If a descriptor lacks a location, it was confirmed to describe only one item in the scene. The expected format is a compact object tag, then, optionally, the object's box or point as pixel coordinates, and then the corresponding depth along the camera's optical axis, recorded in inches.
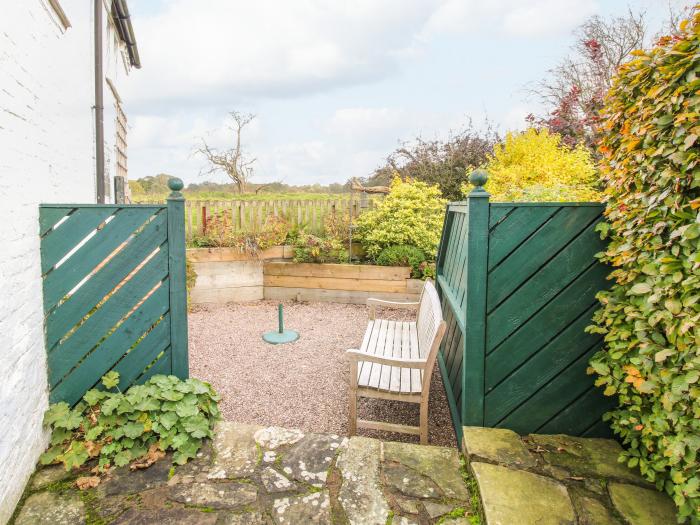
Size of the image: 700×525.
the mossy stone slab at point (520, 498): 65.7
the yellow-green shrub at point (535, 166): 228.8
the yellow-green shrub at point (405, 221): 273.1
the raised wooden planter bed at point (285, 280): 264.7
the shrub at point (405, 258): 264.8
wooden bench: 104.2
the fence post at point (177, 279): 94.7
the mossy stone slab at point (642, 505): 64.9
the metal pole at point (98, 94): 169.6
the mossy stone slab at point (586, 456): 76.5
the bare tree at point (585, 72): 387.9
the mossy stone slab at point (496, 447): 80.4
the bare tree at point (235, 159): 494.3
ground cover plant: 84.3
